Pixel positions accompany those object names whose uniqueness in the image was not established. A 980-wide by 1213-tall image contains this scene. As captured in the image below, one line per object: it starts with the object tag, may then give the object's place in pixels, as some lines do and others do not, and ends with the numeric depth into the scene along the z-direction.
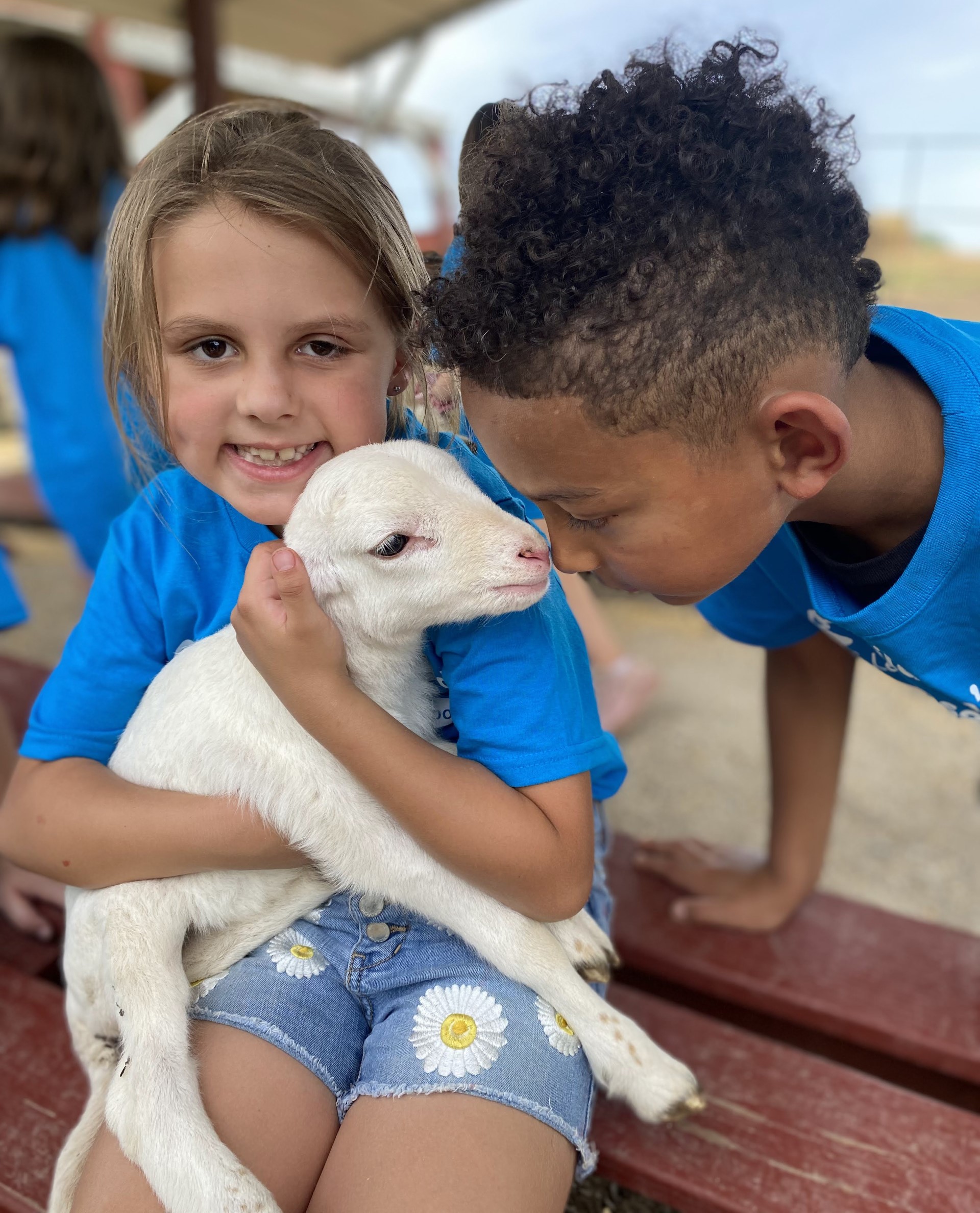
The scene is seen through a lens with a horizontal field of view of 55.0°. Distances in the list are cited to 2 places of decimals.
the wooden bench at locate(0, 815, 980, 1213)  0.47
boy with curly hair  0.38
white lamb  0.42
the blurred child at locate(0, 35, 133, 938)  1.09
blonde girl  0.42
